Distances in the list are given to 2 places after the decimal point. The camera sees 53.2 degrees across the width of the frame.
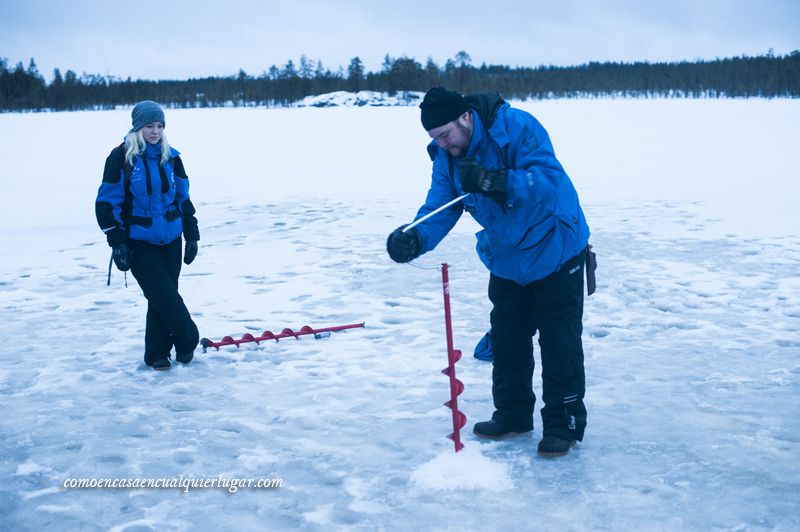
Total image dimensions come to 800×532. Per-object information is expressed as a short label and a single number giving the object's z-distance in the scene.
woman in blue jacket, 4.89
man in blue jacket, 3.32
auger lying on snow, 5.57
